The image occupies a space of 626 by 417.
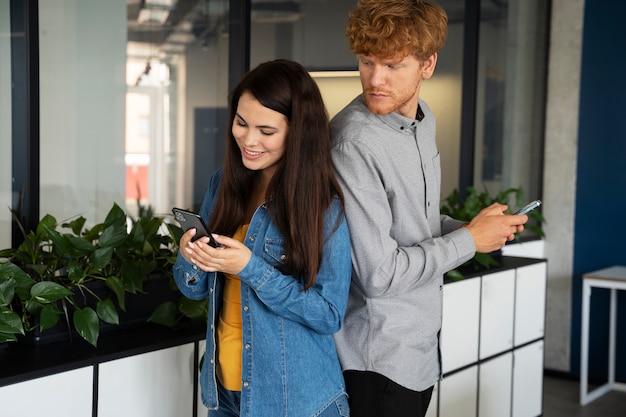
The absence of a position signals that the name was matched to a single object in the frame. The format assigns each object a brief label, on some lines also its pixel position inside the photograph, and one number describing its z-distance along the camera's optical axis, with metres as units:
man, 1.50
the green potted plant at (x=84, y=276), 1.96
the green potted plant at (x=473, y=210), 3.54
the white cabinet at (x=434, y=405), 3.15
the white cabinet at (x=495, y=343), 3.28
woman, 1.43
